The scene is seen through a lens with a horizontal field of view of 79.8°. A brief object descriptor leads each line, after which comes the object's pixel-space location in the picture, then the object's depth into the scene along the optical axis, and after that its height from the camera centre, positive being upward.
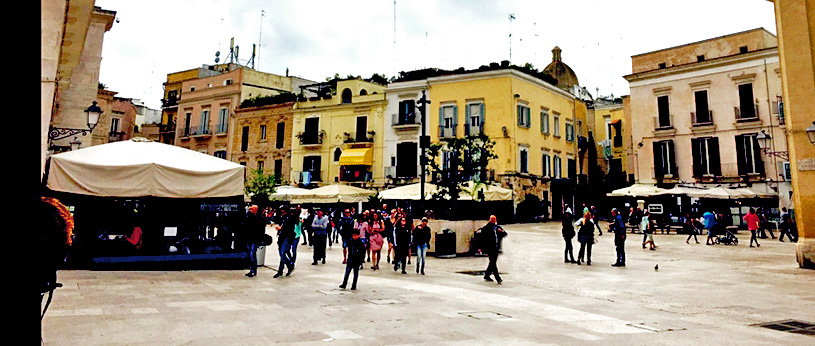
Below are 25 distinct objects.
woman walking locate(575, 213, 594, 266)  13.73 -0.15
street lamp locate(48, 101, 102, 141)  13.41 +2.94
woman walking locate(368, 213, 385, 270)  13.04 -0.38
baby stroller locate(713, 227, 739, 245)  19.22 -0.35
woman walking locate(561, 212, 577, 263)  13.96 -0.10
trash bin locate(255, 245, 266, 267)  12.17 -0.79
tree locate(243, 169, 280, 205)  33.28 +2.47
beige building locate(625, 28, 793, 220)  28.86 +7.38
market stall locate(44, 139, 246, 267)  9.23 +0.49
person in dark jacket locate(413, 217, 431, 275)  11.95 -0.31
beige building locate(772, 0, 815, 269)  12.07 +3.34
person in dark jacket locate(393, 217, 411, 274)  12.05 -0.39
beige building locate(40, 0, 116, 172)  8.22 +5.05
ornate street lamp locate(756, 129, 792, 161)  20.09 +3.77
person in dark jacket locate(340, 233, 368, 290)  9.16 -0.58
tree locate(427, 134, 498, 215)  16.69 +2.10
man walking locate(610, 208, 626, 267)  12.93 -0.21
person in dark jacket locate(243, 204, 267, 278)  10.41 -0.17
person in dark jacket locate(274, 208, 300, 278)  10.77 -0.32
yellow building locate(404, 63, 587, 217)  33.12 +7.50
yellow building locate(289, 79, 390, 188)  37.41 +6.99
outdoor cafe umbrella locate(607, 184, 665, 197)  25.78 +2.02
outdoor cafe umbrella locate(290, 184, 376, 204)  27.53 +1.71
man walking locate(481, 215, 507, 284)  10.50 -0.40
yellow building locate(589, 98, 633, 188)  39.28 +7.43
